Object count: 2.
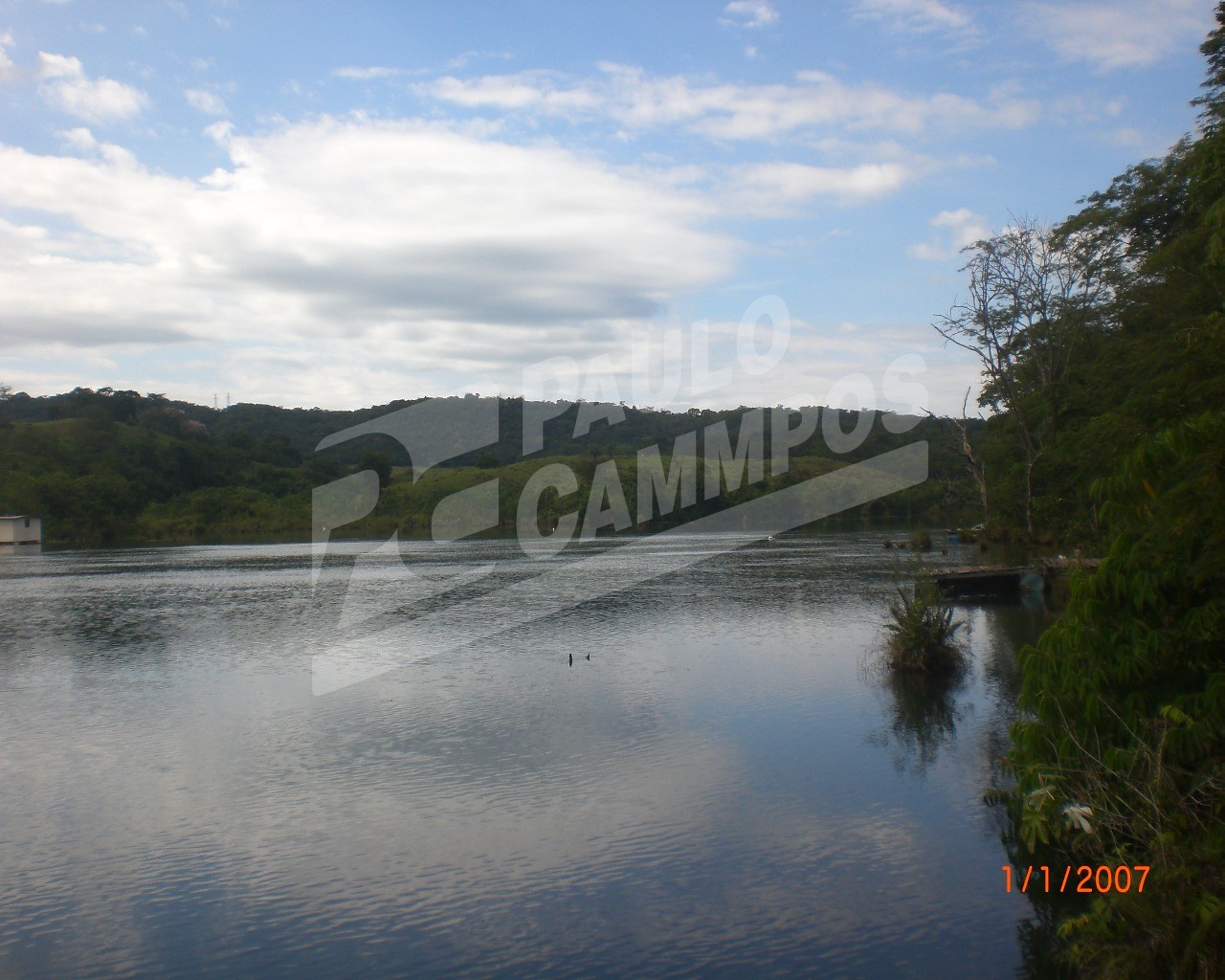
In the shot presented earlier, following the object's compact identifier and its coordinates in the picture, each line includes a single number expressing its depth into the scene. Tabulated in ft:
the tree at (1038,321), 105.21
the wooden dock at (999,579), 89.51
